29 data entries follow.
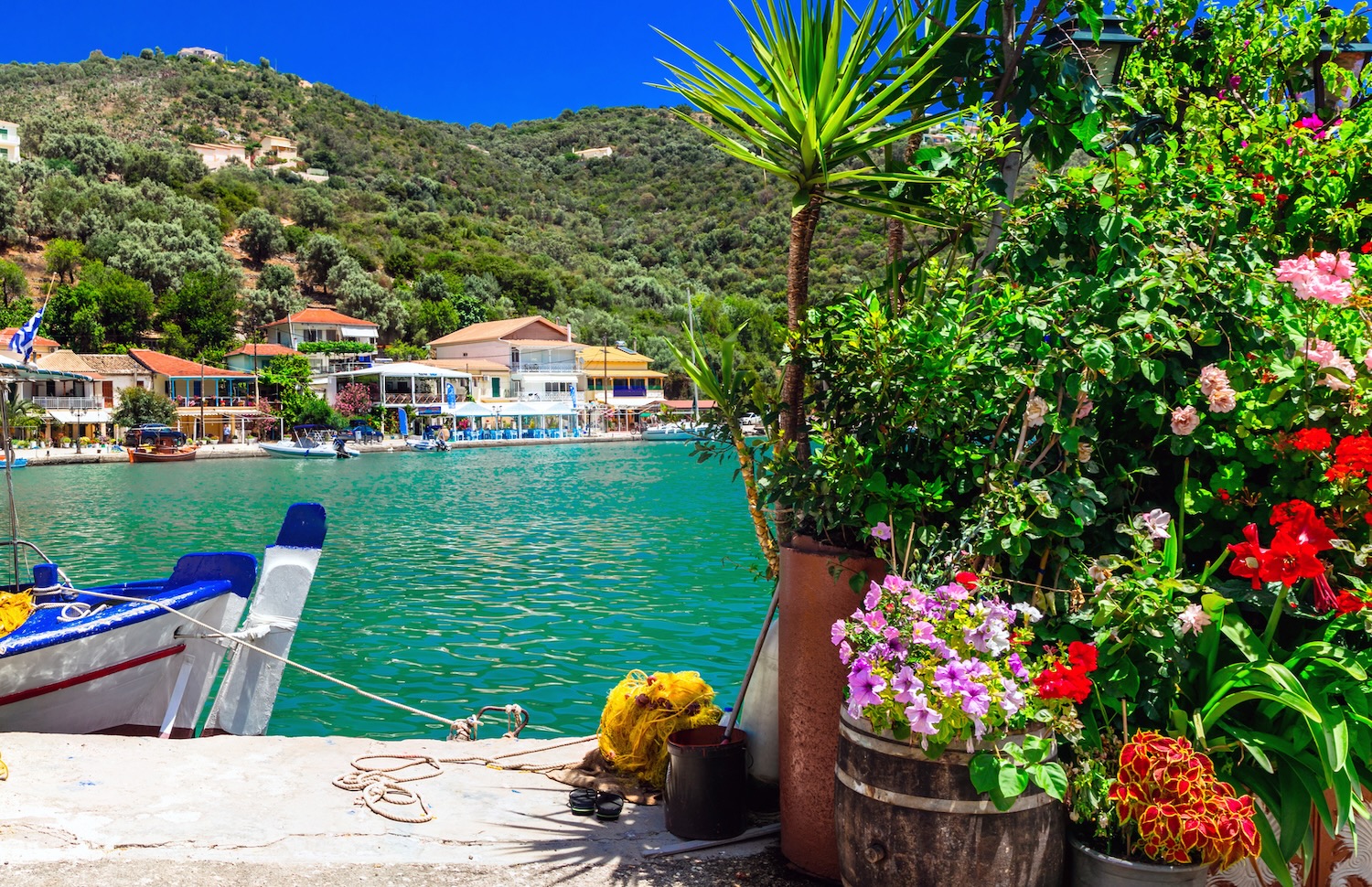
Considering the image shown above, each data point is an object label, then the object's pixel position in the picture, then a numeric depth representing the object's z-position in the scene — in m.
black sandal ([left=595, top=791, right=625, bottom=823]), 3.95
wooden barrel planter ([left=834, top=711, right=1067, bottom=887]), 2.47
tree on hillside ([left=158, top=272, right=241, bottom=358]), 74.19
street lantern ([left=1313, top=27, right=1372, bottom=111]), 4.27
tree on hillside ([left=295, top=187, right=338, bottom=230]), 105.50
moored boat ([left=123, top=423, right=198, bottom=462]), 50.44
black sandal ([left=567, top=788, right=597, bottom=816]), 4.04
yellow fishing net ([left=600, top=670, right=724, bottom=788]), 4.39
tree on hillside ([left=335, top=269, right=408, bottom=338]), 88.06
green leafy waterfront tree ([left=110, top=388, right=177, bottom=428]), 59.09
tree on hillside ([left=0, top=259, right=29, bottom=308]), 68.75
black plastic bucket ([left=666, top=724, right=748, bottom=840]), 3.66
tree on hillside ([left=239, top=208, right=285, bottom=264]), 92.56
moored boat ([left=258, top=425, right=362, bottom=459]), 55.56
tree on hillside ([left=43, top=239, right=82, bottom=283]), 73.94
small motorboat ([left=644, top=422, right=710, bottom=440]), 73.19
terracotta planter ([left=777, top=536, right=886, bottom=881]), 3.20
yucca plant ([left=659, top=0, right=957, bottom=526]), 3.47
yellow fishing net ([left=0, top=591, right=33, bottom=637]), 6.28
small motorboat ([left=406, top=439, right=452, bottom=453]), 61.34
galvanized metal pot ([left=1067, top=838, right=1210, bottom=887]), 2.50
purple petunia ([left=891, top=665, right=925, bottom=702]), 2.42
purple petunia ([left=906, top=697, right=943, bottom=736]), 2.37
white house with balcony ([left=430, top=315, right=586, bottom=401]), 80.75
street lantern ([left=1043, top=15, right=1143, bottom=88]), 4.51
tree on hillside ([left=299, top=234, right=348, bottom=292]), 92.75
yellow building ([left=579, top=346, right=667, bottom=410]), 83.75
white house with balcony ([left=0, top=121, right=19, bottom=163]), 105.18
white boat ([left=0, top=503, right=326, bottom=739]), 6.24
